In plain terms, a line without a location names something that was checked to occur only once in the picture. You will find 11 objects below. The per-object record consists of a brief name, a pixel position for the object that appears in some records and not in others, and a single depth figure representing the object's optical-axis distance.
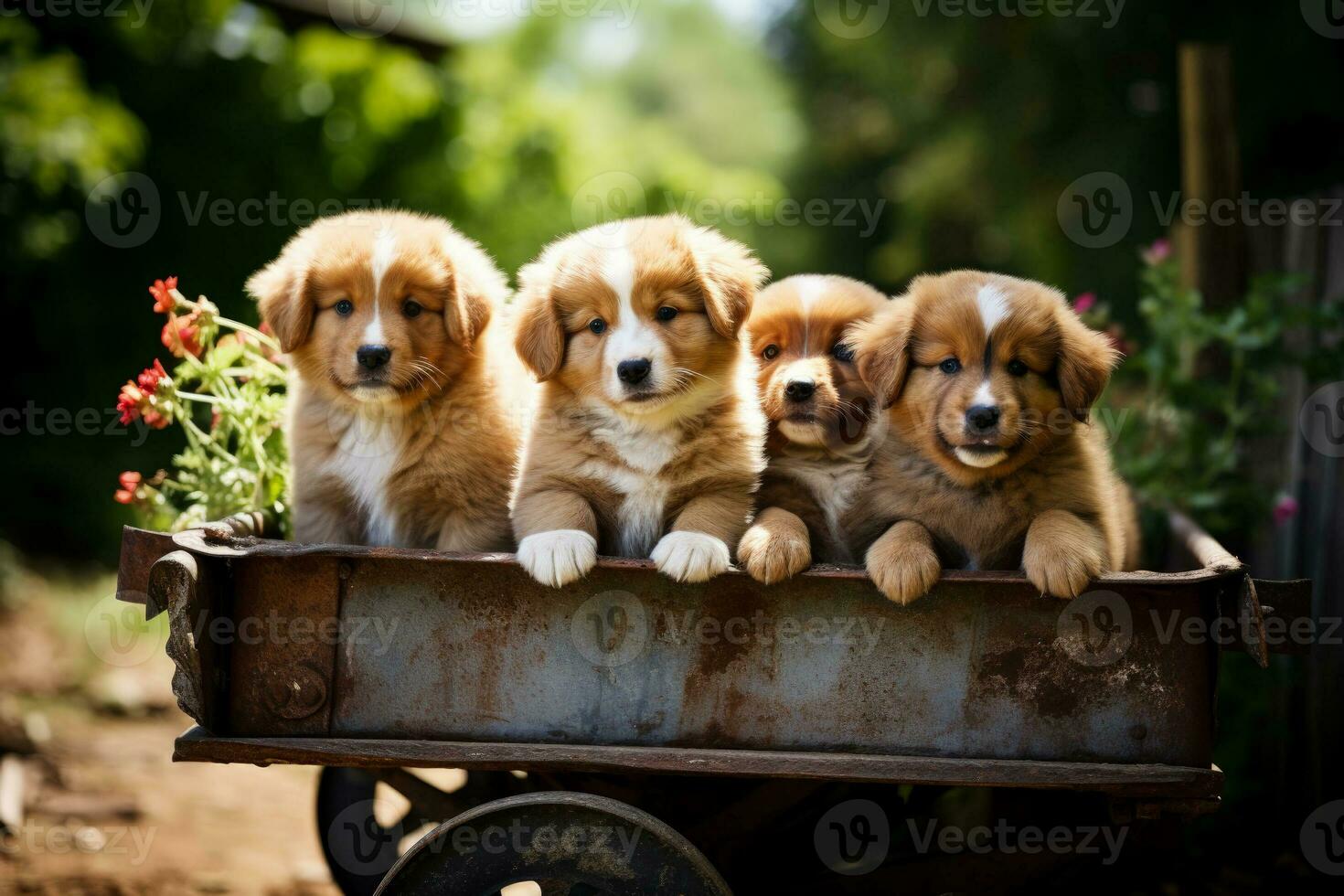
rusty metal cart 2.75
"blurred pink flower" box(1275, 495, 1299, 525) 4.91
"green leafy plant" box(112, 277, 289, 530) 3.75
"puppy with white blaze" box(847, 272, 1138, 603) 3.26
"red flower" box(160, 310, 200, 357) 3.83
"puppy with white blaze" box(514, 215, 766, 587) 3.47
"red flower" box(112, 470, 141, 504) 3.72
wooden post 5.64
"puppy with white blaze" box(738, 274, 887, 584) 3.57
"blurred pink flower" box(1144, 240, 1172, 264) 5.20
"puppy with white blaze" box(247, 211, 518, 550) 3.62
